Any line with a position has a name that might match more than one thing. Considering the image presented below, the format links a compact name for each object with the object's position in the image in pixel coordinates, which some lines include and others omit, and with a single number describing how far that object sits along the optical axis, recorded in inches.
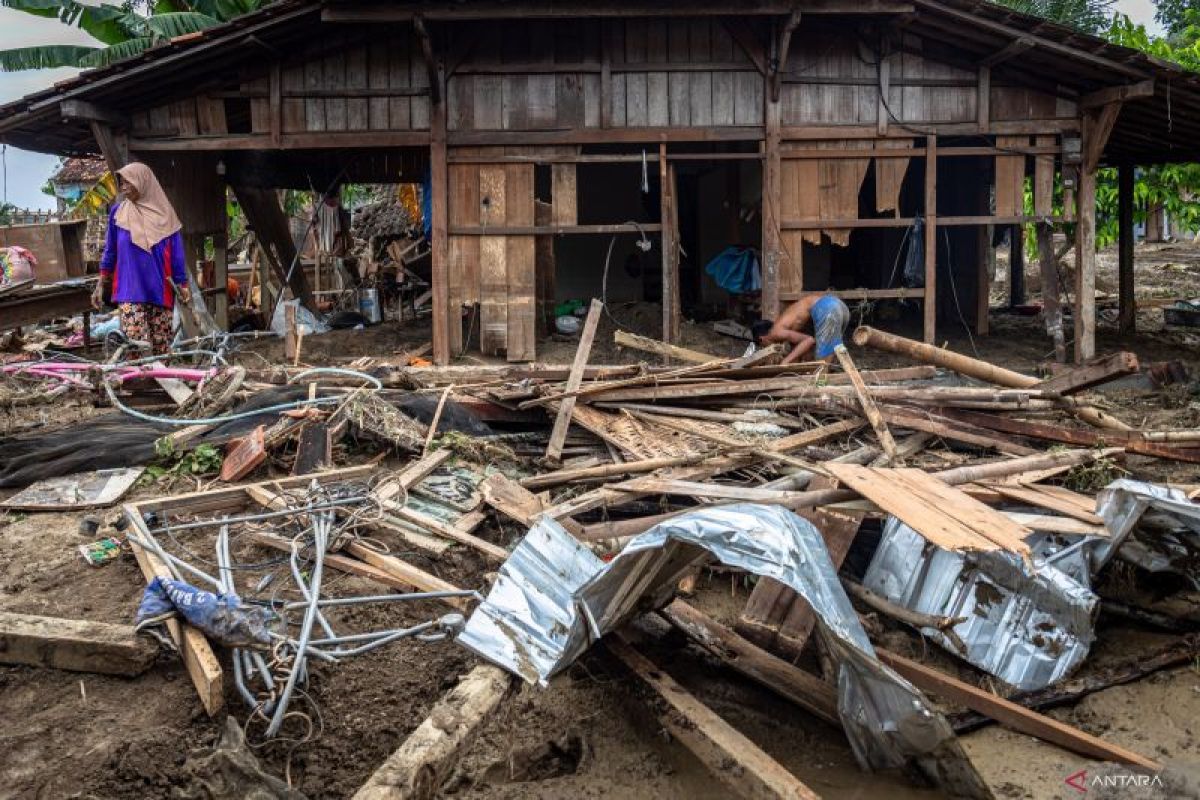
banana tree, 601.3
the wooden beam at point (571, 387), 284.0
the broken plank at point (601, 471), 257.4
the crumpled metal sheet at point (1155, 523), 194.9
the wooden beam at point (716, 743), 141.7
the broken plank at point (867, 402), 263.8
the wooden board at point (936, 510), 151.0
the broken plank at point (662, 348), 336.2
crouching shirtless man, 392.5
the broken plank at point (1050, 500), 203.8
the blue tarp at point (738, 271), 527.5
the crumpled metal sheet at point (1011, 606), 196.2
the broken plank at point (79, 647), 166.7
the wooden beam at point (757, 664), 175.2
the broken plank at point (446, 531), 227.1
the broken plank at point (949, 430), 269.1
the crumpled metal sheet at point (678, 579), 145.0
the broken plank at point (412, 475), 249.3
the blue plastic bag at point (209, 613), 161.9
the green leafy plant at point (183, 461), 274.5
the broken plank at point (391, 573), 202.8
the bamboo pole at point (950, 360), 295.9
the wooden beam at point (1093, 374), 258.3
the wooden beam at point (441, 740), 129.6
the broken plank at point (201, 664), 156.3
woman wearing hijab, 380.5
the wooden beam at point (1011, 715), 166.6
